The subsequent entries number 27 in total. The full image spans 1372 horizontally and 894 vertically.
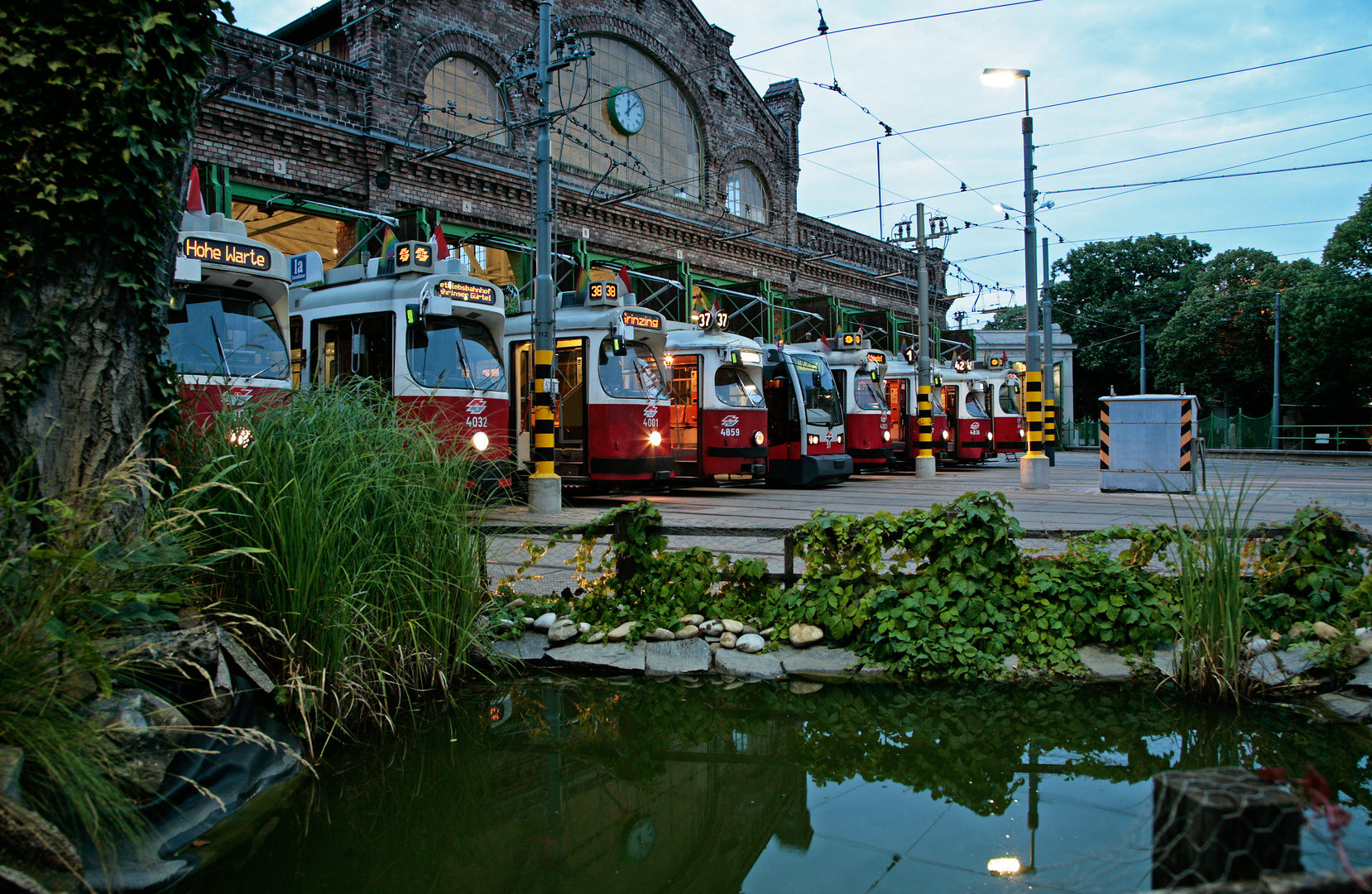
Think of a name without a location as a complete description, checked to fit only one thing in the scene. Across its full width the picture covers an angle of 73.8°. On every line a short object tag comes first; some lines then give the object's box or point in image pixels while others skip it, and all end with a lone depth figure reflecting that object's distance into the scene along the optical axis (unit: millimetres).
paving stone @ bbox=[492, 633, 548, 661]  5539
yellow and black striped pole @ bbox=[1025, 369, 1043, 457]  17562
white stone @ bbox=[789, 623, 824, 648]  5531
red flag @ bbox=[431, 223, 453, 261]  12586
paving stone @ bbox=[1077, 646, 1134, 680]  5066
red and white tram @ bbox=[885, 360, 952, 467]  25312
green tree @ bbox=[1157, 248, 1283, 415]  47156
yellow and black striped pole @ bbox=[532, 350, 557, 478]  12195
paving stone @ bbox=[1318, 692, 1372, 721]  4477
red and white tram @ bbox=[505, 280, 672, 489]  14312
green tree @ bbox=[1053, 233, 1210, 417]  62812
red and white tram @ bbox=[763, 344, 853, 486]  18266
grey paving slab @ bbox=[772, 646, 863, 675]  5312
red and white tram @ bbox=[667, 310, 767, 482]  16906
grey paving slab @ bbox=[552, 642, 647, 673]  5492
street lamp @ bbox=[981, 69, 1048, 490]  17078
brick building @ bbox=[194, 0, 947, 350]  18406
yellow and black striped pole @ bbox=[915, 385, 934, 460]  22281
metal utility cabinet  14922
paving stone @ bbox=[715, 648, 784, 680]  5367
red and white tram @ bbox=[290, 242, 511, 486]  11656
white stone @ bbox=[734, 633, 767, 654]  5565
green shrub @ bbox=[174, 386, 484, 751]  4184
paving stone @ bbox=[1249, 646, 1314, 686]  4730
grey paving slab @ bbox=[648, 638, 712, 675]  5469
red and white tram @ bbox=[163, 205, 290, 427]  8891
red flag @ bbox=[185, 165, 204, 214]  10028
